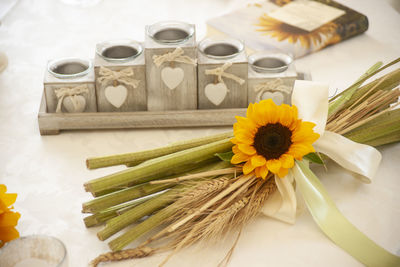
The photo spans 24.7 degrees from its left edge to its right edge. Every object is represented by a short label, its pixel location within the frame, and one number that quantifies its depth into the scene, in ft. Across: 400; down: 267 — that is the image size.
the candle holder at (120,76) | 4.36
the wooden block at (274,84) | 4.37
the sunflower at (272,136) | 3.83
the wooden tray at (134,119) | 4.41
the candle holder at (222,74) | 4.36
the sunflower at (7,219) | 3.61
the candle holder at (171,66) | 4.32
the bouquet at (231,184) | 3.77
